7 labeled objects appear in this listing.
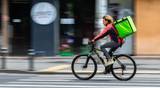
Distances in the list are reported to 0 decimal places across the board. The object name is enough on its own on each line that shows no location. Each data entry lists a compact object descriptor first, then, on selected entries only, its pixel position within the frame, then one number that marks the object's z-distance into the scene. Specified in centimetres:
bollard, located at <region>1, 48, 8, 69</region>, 1953
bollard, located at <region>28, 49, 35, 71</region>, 1922
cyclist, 1567
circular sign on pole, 2484
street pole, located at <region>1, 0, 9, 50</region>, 2506
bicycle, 1592
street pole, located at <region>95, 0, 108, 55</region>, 2116
